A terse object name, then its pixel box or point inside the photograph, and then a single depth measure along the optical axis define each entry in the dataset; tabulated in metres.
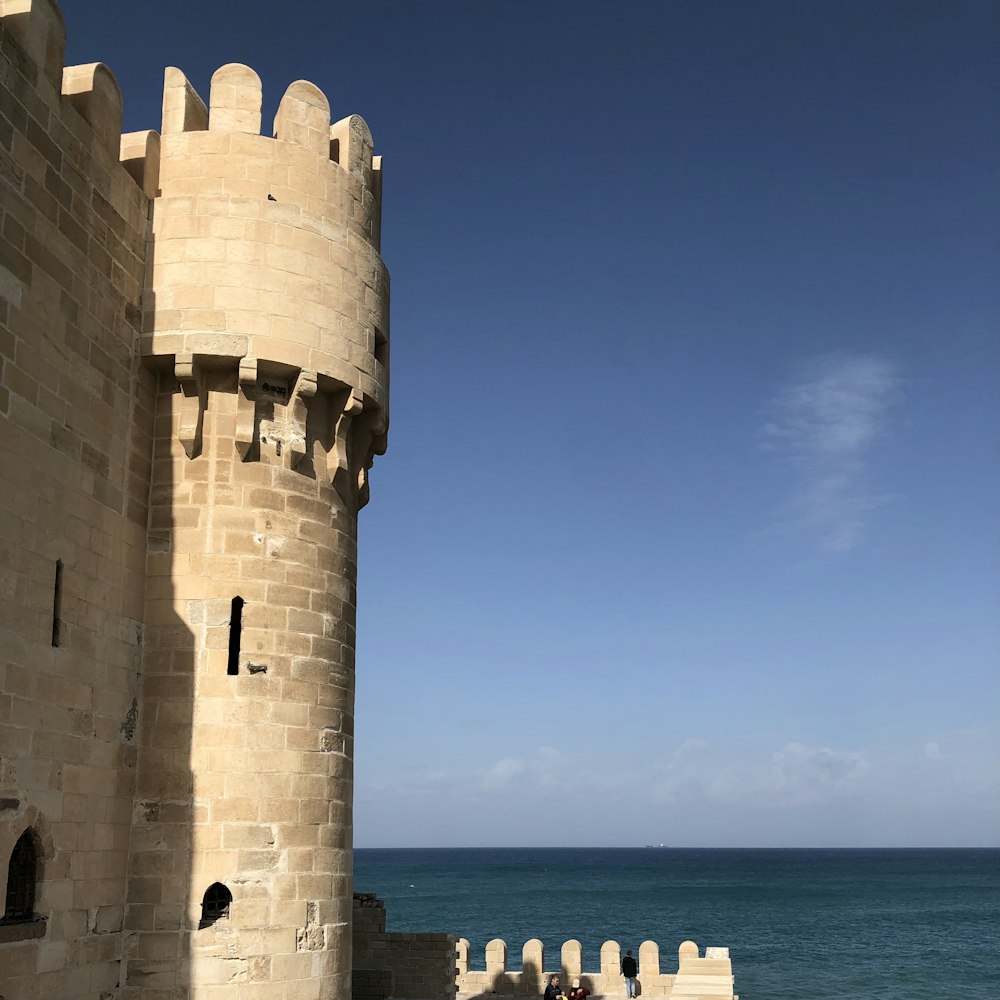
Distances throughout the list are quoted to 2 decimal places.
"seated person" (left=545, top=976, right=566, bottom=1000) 21.91
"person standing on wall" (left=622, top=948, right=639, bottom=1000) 25.11
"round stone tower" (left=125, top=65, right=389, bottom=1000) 11.05
